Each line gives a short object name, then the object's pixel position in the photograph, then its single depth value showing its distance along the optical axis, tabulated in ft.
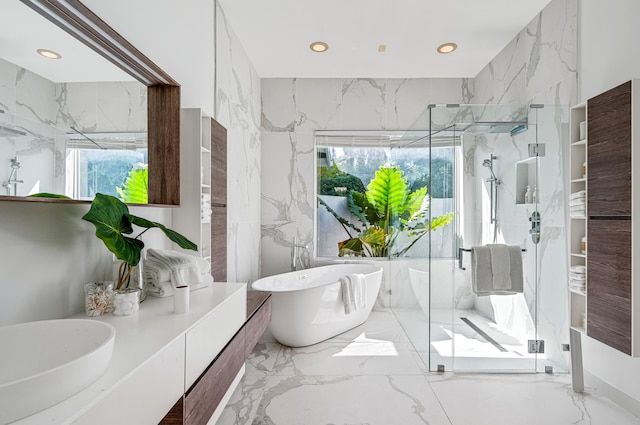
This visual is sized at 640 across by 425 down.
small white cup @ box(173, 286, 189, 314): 4.52
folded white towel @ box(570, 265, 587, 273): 7.28
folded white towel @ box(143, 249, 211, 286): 5.27
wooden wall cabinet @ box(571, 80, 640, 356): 5.94
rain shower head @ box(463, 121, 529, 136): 8.77
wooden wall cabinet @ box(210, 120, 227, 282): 7.81
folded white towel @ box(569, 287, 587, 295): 7.27
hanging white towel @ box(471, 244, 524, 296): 8.64
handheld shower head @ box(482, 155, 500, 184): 8.66
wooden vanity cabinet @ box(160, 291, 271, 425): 3.85
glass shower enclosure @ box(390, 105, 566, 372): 8.70
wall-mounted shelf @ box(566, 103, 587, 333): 7.54
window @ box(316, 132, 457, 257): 14.38
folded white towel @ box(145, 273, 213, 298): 5.32
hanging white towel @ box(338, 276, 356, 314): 10.81
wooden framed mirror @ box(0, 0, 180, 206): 4.31
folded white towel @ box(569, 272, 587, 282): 7.29
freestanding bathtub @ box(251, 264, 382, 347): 9.82
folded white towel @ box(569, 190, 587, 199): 7.22
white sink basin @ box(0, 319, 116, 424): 2.06
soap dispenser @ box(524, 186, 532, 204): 8.71
